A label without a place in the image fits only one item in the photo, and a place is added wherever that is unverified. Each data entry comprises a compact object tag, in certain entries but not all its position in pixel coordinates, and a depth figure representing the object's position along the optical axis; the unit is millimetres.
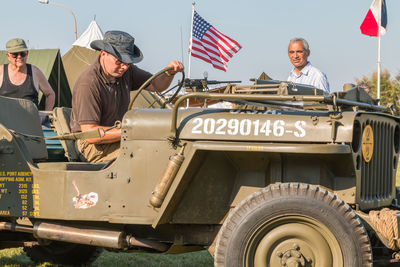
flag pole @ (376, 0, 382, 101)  18672
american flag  17000
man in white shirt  6555
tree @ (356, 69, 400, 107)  36850
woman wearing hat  6828
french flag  18812
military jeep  3676
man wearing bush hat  4875
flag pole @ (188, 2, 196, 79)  17250
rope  3797
